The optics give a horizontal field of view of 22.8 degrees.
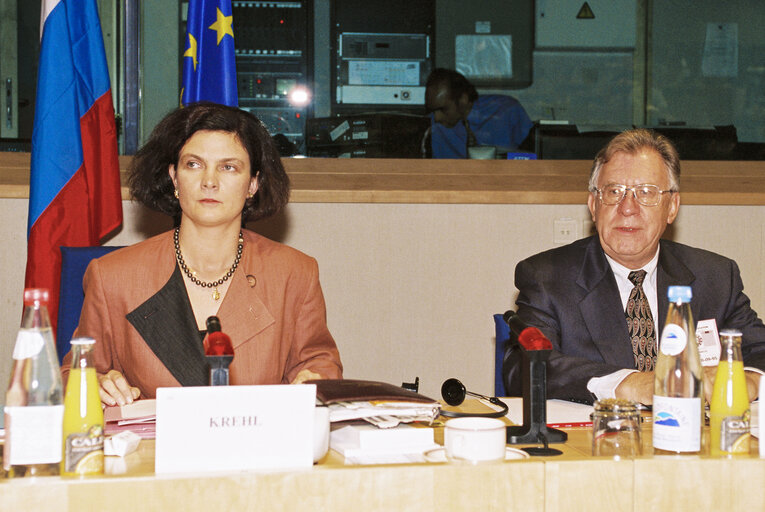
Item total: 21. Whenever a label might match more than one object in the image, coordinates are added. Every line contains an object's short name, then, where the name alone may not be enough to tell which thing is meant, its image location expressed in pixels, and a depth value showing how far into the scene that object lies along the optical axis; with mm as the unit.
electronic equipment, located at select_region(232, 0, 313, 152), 9659
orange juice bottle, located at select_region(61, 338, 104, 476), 2430
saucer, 2514
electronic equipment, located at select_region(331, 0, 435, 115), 9898
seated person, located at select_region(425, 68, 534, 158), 7240
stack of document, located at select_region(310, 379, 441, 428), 2674
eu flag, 4402
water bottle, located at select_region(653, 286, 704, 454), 2557
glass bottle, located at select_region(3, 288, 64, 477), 2424
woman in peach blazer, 3168
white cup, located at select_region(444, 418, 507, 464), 2486
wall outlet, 4680
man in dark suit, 3272
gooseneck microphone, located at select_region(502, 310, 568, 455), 2601
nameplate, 2441
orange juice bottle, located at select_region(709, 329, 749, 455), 2560
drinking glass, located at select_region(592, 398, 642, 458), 2565
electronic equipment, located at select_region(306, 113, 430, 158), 5404
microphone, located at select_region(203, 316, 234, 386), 2494
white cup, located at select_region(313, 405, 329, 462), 2501
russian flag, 3886
